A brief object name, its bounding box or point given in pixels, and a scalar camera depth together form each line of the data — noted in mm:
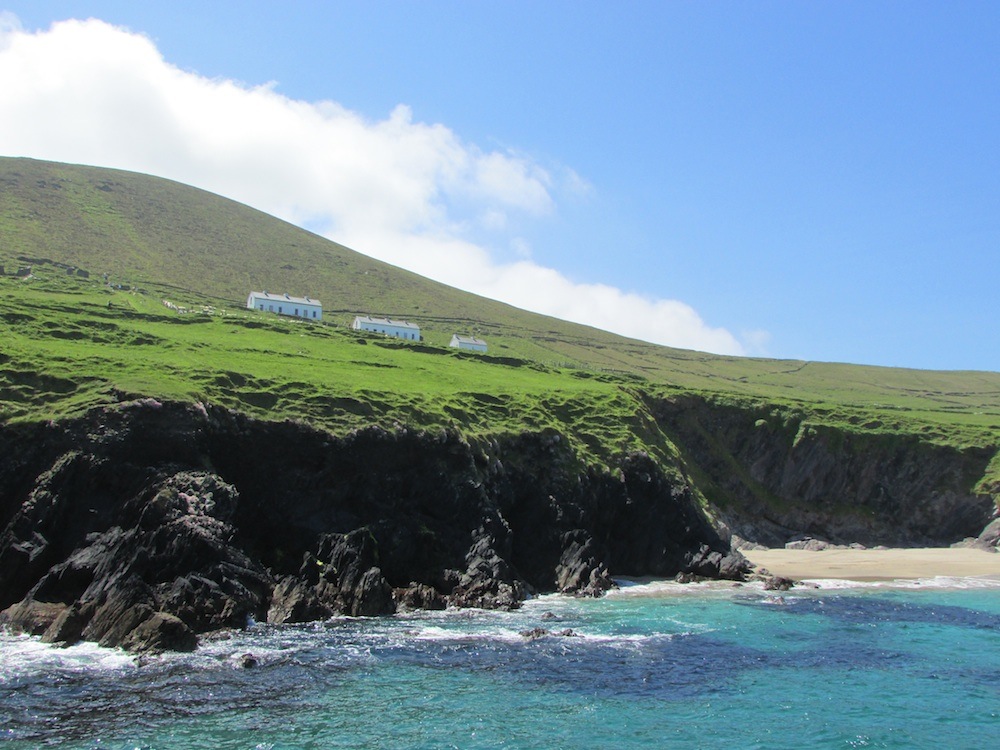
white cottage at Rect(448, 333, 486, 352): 143000
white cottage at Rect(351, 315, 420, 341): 141875
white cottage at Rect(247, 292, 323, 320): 141875
